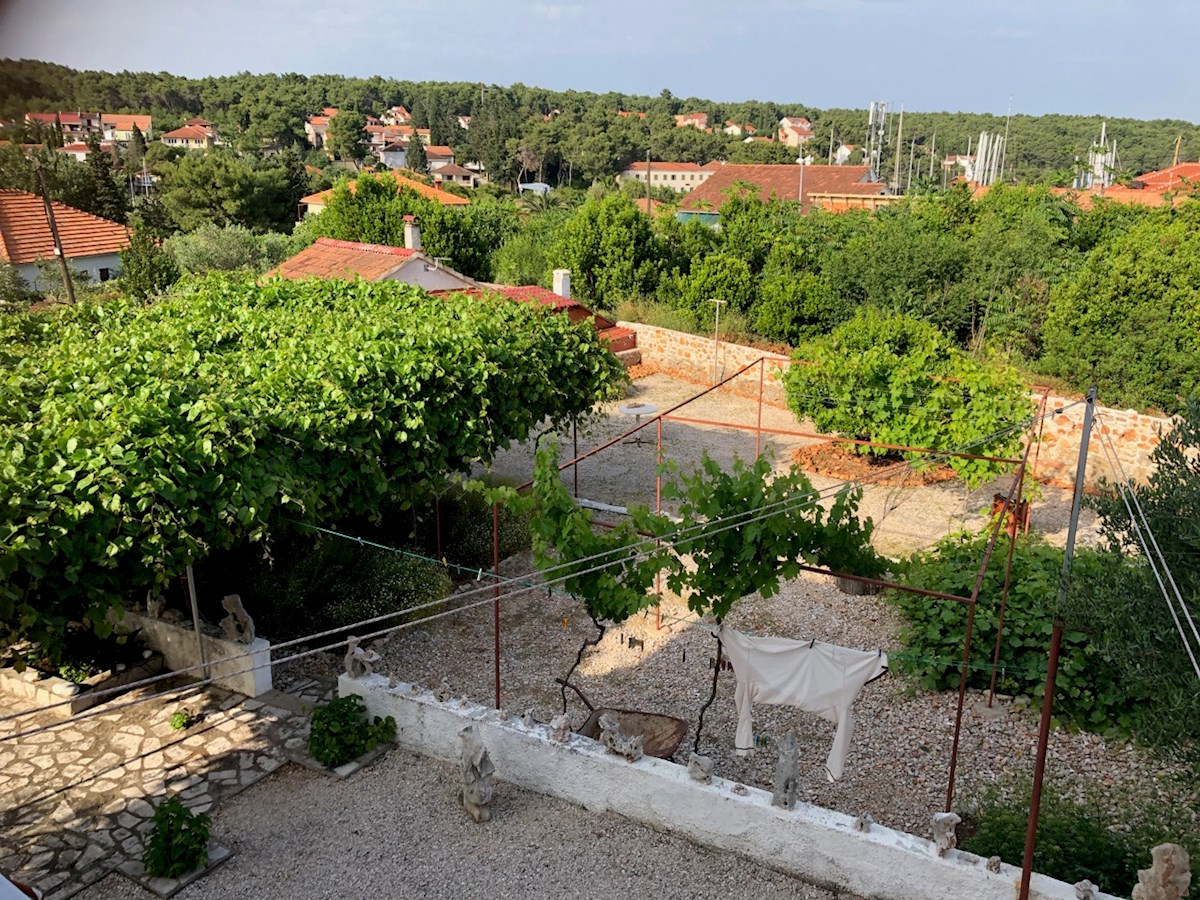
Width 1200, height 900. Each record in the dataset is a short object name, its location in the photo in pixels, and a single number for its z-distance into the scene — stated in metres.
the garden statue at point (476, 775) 7.17
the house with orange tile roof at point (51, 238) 25.84
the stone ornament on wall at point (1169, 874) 5.25
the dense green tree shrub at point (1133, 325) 18.48
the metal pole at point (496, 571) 7.80
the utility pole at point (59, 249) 23.36
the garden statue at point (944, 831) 6.05
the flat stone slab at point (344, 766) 7.78
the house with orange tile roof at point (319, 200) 44.50
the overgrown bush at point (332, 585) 9.81
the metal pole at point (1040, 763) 5.49
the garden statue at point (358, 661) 8.36
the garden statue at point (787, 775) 6.47
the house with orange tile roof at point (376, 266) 19.78
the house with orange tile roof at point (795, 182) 48.19
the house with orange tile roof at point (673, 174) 96.75
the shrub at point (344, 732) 7.86
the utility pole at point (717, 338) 21.91
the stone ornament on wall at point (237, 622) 8.81
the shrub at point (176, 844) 6.54
